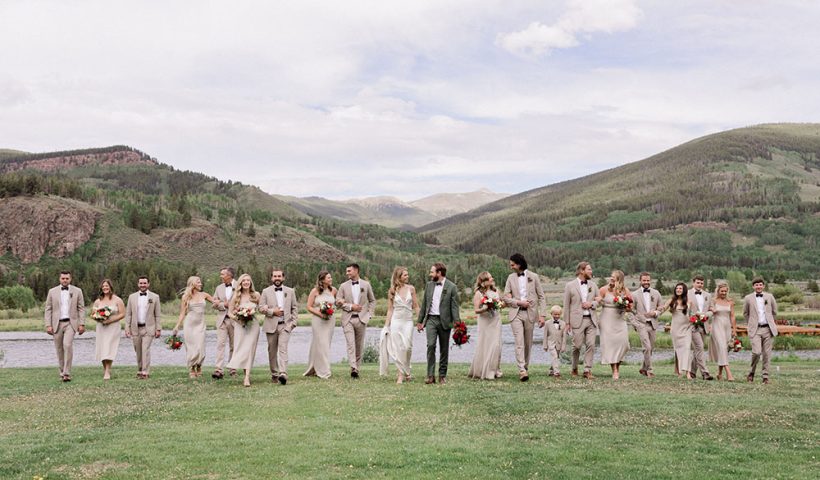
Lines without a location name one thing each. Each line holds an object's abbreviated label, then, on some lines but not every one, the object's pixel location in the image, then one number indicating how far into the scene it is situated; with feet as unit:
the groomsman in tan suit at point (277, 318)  70.64
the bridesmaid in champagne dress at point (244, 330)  69.62
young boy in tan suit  71.87
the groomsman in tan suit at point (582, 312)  69.82
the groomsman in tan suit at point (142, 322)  74.84
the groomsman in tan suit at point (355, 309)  71.92
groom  66.95
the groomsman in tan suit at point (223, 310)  71.72
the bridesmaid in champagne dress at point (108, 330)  75.56
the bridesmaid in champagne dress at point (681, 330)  74.59
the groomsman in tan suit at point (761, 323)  72.38
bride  68.13
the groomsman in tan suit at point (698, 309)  73.72
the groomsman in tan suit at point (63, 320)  73.56
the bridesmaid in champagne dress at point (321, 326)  72.49
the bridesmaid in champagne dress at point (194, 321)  73.15
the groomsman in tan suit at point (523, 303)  68.08
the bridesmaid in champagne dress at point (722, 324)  75.36
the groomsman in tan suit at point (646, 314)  75.51
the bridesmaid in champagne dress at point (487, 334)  68.49
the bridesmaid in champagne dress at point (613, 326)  71.20
